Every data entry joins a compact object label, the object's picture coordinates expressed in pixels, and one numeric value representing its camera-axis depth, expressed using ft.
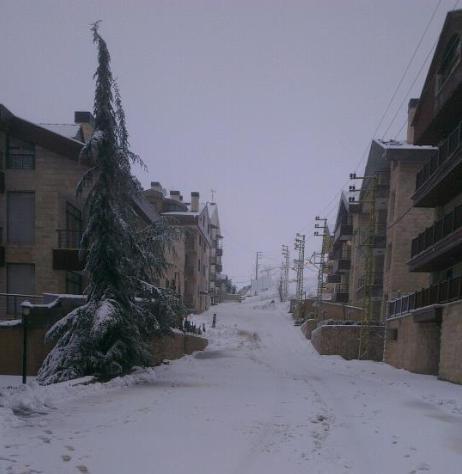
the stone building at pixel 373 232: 114.42
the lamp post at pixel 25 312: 43.78
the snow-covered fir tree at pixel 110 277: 41.01
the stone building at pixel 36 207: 73.26
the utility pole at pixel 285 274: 299.38
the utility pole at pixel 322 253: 157.75
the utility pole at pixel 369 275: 100.78
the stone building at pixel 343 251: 160.15
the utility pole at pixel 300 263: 195.62
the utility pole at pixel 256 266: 423.84
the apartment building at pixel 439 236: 57.82
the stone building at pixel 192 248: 159.39
